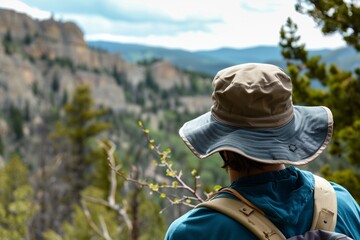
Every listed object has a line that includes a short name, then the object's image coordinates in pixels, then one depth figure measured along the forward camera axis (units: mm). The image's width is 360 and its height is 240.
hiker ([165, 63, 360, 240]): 1588
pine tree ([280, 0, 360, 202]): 7535
